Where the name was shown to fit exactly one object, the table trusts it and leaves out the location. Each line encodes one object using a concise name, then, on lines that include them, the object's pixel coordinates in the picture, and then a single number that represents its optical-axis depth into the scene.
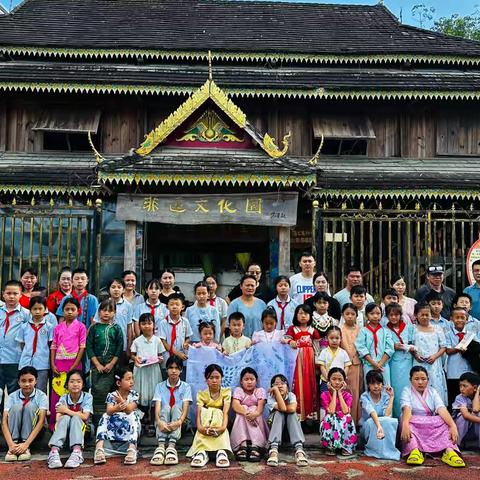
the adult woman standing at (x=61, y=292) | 6.85
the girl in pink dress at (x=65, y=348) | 6.03
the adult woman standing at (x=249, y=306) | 6.67
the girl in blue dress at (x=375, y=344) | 6.05
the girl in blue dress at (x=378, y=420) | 5.48
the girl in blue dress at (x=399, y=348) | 6.10
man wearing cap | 7.12
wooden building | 8.46
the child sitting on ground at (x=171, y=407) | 5.51
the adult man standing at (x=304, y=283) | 7.11
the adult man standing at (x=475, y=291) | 7.09
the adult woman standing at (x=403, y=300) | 6.78
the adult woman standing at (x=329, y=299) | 6.53
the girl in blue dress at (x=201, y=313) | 6.64
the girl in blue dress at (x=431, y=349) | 6.10
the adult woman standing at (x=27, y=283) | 6.95
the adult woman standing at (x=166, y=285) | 6.95
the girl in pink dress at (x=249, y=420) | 5.46
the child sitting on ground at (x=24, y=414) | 5.48
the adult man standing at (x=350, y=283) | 6.99
